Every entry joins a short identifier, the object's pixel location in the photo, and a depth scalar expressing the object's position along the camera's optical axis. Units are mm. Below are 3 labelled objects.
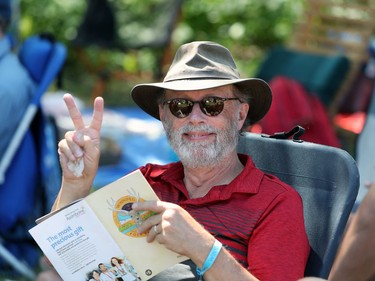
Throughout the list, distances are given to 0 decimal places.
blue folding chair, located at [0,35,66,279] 9578
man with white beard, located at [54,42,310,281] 5051
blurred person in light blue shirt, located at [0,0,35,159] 9437
